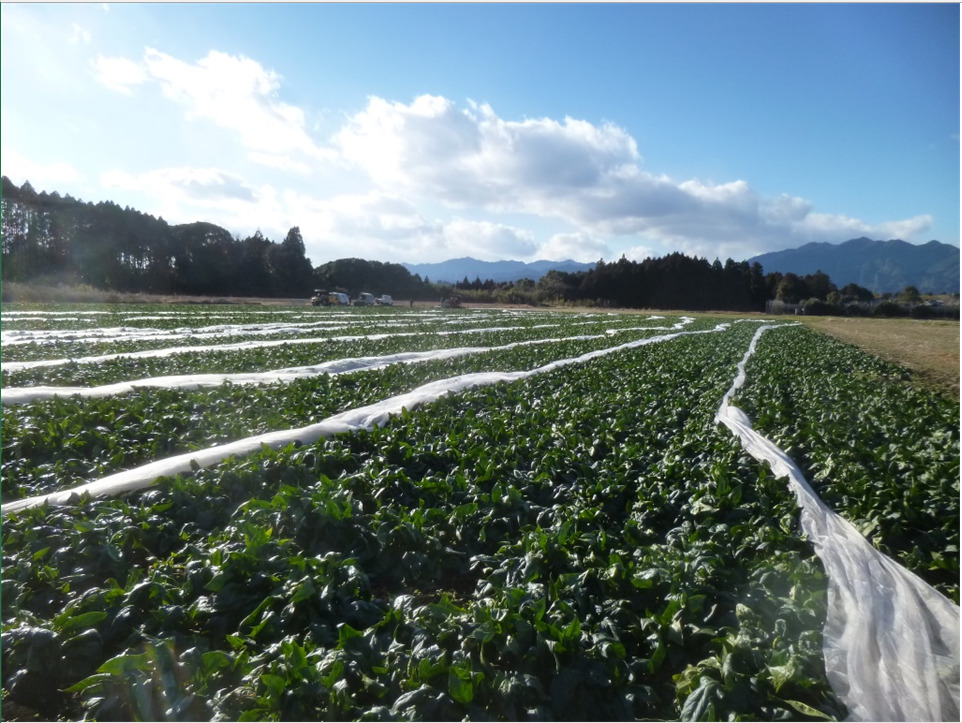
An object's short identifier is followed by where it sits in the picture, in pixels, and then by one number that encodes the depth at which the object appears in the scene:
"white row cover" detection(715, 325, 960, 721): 2.90
